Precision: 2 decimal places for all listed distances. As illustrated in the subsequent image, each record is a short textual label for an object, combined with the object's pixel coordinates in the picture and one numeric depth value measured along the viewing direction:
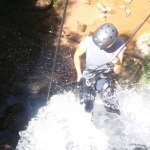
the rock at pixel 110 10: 8.75
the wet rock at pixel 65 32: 7.98
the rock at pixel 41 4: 8.54
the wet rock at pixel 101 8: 8.72
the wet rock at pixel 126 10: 8.73
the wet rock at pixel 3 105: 5.94
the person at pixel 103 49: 4.80
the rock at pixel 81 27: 8.14
